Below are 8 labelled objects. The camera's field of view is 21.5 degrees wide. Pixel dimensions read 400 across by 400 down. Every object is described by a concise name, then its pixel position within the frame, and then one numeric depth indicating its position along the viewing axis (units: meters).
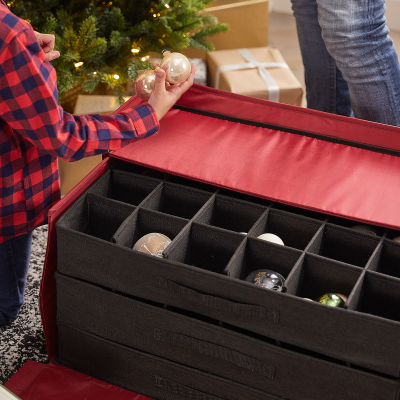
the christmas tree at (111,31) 2.40
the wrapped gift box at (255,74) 2.77
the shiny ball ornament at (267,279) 1.82
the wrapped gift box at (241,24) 3.08
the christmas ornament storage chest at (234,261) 1.79
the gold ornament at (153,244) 1.89
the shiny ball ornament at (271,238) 1.90
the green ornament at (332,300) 1.79
